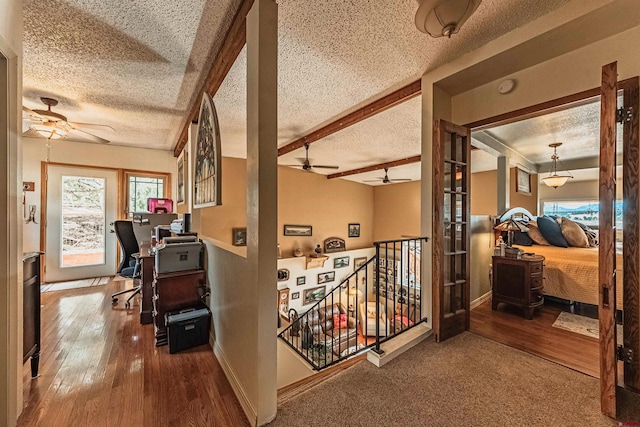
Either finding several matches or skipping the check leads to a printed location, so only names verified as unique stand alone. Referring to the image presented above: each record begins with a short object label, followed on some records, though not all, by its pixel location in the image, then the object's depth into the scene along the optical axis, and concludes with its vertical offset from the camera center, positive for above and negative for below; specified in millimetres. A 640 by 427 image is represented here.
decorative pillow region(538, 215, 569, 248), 3531 -256
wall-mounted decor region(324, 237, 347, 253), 8070 -1048
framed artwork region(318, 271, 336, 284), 7812 -2059
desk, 2783 -853
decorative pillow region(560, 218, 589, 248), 3480 -305
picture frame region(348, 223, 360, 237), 8867 -596
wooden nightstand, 2816 -819
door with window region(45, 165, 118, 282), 4375 -162
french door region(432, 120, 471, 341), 2318 -143
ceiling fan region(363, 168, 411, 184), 6441 +1115
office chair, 3479 -526
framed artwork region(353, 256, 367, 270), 8687 -1711
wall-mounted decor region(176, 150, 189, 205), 4141 +638
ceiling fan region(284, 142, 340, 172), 4429 +924
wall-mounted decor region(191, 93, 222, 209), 2301 +575
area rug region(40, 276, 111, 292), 3998 -1221
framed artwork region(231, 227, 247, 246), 5809 -535
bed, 2785 -715
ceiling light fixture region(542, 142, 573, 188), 4226 +643
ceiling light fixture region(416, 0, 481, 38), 1308 +1110
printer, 2375 -414
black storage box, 2188 -1062
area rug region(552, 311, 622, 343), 2447 -1183
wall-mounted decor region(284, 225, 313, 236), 7255 -500
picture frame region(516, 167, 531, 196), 4961 +677
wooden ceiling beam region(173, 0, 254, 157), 1652 +1294
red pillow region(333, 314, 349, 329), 7460 -3340
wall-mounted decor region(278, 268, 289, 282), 6895 -1724
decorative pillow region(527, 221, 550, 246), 3705 -328
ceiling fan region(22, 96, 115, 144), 2781 +1103
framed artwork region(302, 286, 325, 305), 7527 -2546
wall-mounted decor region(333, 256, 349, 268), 8156 -1635
